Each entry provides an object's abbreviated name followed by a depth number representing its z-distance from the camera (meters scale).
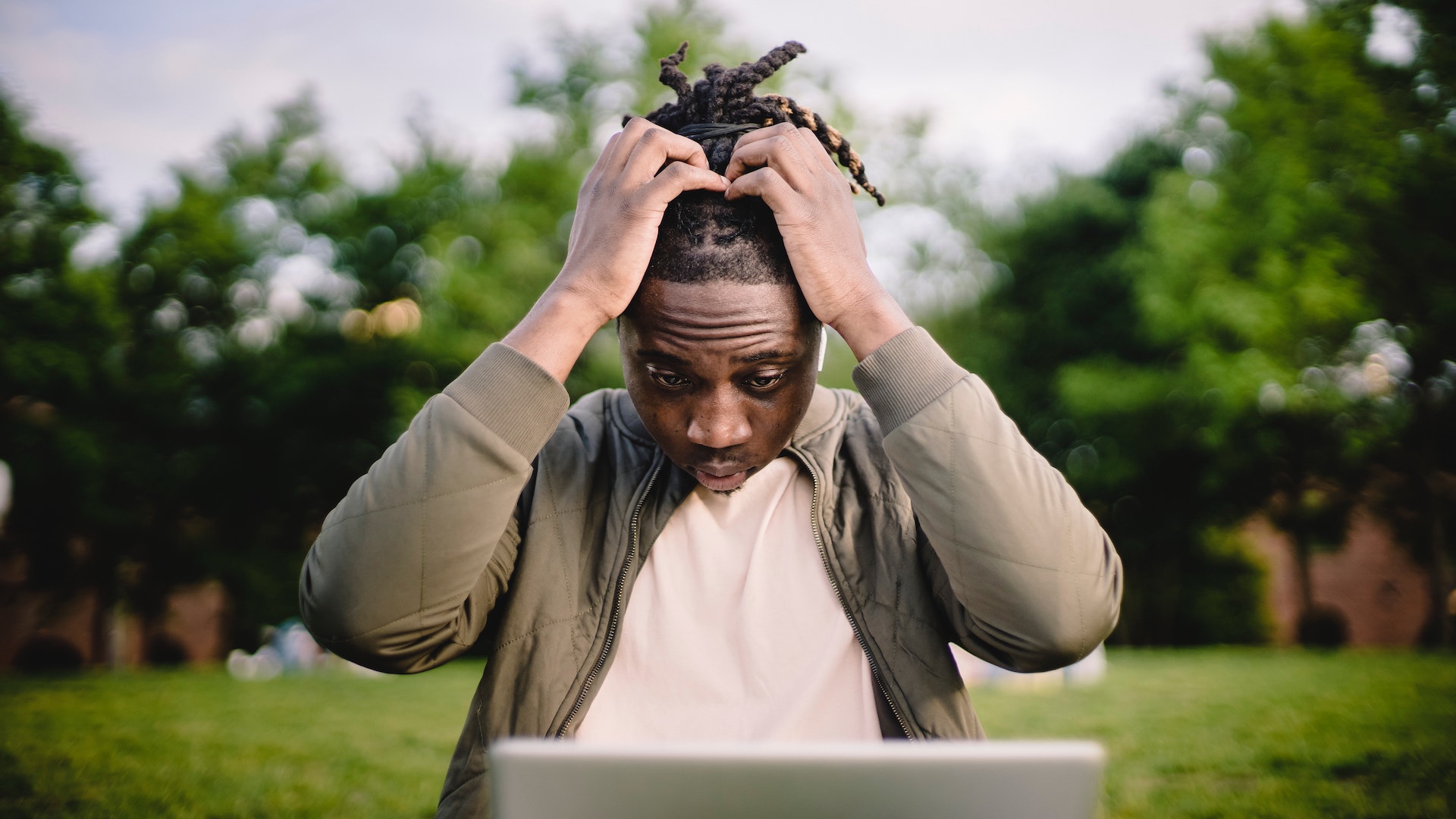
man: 1.62
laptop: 0.93
